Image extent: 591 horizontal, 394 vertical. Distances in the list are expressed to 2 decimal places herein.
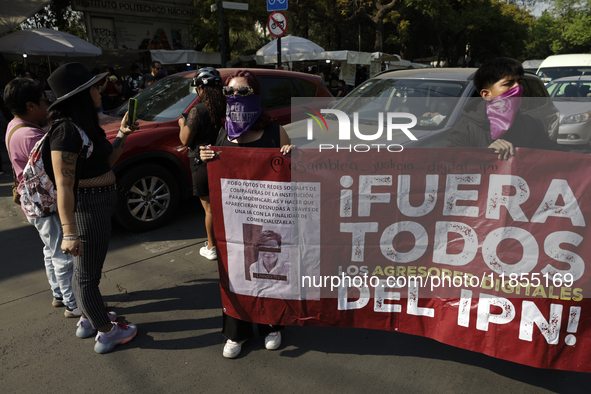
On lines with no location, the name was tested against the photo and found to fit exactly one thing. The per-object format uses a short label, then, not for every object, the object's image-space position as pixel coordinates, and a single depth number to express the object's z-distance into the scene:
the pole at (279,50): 9.28
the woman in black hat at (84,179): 2.40
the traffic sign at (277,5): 8.63
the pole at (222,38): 10.18
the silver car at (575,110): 8.43
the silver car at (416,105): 4.30
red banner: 2.27
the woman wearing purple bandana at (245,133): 2.65
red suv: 4.80
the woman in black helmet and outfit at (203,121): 3.71
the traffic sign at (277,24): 8.70
